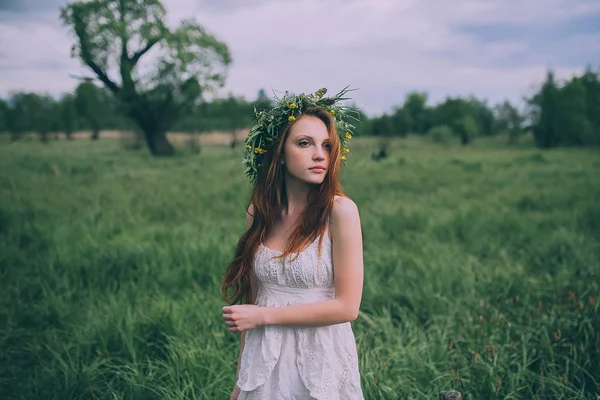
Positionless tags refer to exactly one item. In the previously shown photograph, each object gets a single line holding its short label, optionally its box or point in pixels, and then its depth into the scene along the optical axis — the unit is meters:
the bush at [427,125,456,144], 37.42
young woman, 1.67
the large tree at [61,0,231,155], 19.05
